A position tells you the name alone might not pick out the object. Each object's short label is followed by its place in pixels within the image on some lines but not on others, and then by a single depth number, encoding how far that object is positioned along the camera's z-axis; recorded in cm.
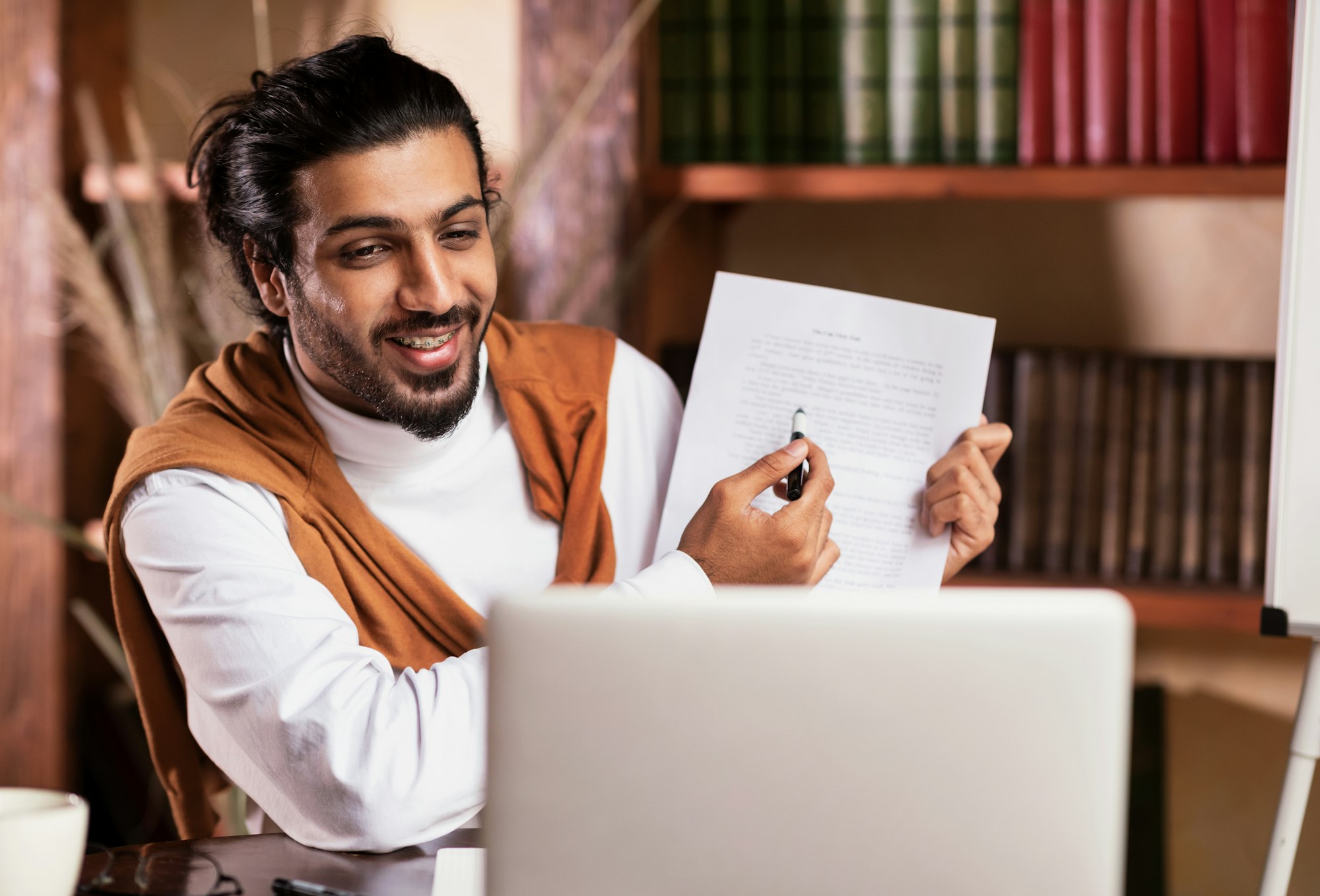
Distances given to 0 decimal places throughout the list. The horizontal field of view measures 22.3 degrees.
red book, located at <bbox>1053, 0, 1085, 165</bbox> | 282
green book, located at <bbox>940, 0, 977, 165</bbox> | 284
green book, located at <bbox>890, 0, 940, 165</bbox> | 284
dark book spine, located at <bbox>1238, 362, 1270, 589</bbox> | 282
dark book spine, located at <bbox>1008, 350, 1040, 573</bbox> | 287
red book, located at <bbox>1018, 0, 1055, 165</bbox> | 283
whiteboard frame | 247
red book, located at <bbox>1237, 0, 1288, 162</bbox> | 277
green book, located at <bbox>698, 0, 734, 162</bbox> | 290
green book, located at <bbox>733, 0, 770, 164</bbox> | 289
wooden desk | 223
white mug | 214
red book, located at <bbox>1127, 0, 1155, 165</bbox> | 281
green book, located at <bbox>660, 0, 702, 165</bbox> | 291
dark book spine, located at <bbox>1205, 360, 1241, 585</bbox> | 283
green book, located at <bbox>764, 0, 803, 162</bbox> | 288
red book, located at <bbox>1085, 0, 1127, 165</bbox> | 281
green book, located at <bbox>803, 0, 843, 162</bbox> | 287
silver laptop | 203
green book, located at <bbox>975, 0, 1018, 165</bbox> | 283
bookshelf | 279
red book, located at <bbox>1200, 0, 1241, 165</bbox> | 278
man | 233
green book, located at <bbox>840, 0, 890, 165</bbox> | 286
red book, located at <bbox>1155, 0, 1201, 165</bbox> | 280
